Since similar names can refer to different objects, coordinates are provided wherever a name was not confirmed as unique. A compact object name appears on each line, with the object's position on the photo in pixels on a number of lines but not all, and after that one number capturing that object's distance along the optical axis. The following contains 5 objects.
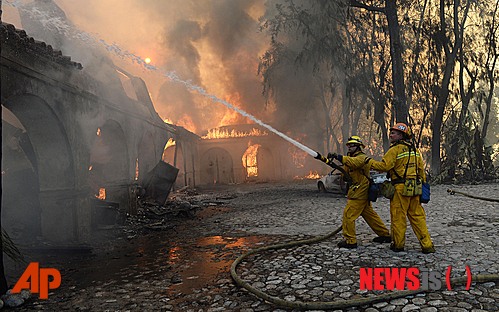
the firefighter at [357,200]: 5.33
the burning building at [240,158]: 30.25
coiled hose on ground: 3.32
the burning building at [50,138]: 6.71
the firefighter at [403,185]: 4.95
